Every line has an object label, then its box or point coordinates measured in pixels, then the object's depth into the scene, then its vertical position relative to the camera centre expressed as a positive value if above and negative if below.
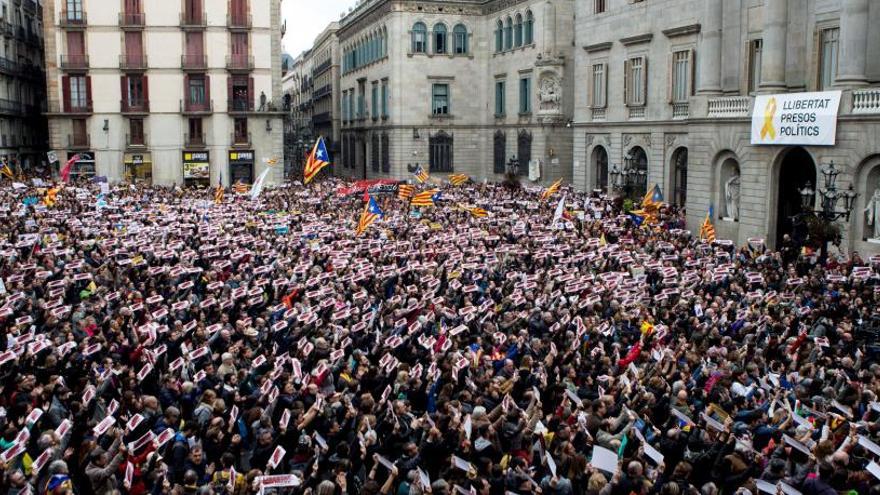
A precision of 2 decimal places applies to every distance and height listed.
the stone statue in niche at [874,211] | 28.78 -2.19
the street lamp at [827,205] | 26.53 -1.87
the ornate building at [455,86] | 60.84 +4.34
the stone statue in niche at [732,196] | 35.25 -2.04
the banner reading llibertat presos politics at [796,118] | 29.42 +0.90
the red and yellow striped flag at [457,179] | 46.41 -1.77
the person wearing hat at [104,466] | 10.35 -3.79
